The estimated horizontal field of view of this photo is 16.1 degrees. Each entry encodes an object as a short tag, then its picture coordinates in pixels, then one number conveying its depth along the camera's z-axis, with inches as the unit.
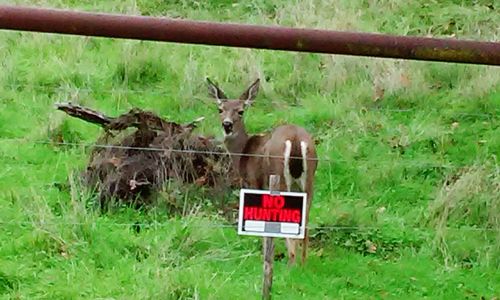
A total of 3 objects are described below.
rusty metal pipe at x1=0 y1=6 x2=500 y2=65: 200.3
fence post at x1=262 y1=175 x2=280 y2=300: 296.3
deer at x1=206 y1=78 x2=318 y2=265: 430.4
